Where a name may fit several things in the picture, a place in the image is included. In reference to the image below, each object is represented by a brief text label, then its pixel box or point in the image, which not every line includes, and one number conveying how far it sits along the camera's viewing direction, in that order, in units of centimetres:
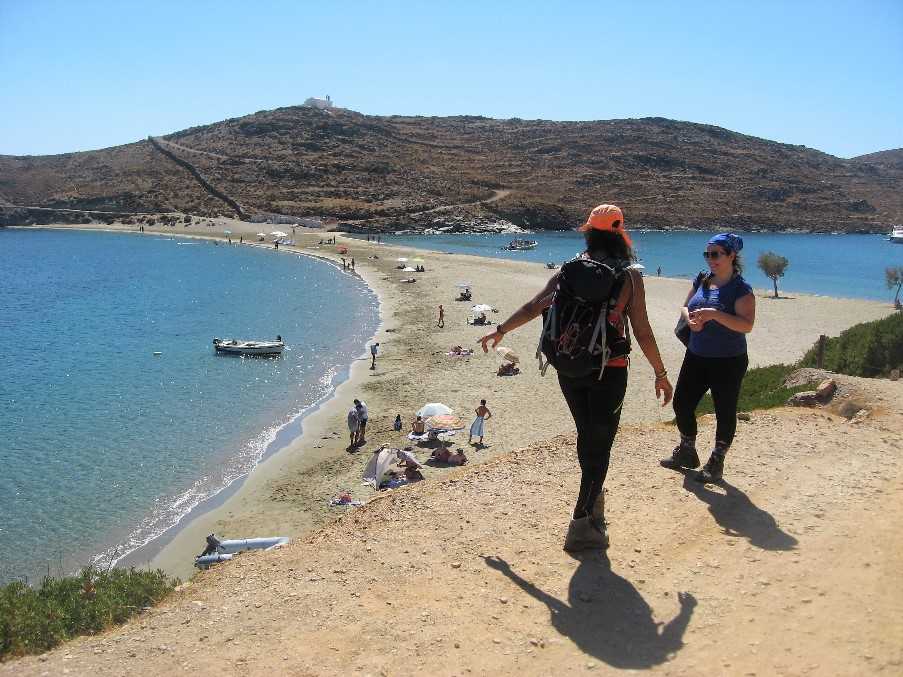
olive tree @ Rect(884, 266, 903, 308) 4356
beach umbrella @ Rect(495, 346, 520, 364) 2248
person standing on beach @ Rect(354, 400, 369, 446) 1577
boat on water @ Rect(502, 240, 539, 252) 8131
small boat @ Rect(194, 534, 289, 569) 1076
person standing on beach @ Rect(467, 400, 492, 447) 1549
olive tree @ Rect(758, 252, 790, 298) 4344
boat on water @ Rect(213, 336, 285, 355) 2688
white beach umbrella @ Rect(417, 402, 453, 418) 1582
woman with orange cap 429
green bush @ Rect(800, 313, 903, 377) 1192
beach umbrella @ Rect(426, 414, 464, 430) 1541
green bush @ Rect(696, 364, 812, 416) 896
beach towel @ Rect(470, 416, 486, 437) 1558
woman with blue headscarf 536
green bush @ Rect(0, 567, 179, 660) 499
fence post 1183
